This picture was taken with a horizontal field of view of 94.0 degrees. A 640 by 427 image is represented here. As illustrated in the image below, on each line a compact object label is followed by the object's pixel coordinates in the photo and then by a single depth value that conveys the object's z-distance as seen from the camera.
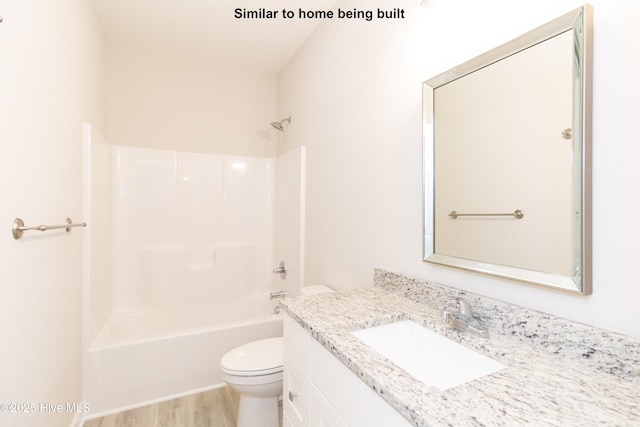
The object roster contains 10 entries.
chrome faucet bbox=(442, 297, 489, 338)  0.94
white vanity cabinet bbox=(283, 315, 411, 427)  0.71
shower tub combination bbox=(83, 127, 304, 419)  1.90
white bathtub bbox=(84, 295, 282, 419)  1.84
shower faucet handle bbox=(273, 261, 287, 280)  2.65
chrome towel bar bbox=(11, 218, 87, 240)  1.00
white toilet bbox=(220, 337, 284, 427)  1.51
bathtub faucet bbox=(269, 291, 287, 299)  2.32
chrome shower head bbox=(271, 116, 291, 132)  2.70
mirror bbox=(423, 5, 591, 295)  0.77
